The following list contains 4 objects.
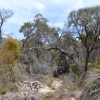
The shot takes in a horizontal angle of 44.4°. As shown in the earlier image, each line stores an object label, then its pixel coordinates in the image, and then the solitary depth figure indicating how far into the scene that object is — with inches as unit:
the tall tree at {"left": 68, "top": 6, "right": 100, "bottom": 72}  404.7
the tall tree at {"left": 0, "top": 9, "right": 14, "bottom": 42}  557.2
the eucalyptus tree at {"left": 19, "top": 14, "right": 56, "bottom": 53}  561.3
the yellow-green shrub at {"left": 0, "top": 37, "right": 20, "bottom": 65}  254.4
